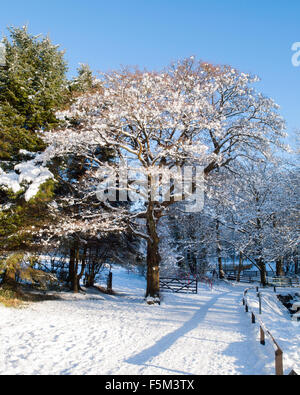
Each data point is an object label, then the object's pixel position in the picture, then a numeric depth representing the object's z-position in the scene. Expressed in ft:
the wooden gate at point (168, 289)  69.92
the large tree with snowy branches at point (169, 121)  42.83
